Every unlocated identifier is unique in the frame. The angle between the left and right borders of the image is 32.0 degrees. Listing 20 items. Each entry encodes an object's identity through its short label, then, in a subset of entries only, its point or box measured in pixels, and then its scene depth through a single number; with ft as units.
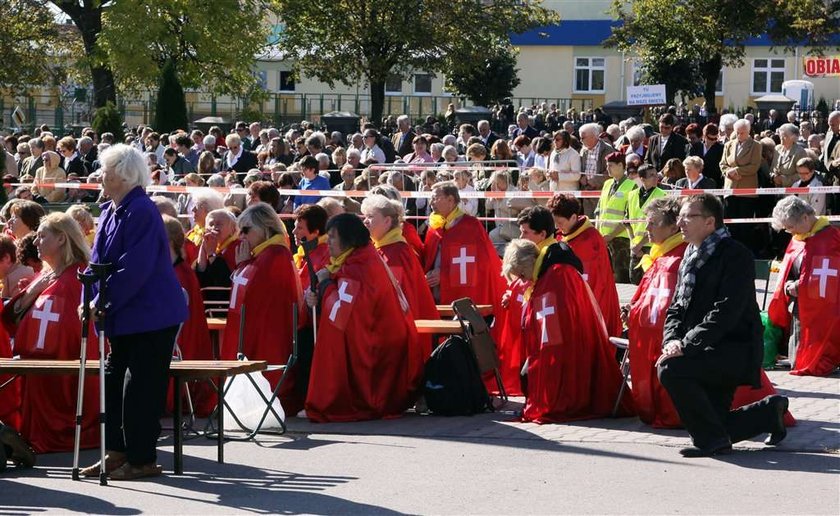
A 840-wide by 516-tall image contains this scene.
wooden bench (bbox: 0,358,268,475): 27.91
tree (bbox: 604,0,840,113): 134.82
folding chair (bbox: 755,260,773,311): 62.34
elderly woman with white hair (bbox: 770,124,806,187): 62.54
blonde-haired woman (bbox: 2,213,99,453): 30.66
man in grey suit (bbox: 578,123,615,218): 63.93
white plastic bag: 33.30
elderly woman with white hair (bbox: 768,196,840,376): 40.29
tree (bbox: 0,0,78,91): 163.94
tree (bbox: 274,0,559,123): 131.64
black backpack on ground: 34.63
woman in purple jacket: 26.48
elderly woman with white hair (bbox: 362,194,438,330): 37.45
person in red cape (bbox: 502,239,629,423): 33.71
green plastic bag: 42.14
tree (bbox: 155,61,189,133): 110.52
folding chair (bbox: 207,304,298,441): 31.78
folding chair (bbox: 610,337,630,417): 33.91
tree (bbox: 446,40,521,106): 165.68
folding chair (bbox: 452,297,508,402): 34.94
